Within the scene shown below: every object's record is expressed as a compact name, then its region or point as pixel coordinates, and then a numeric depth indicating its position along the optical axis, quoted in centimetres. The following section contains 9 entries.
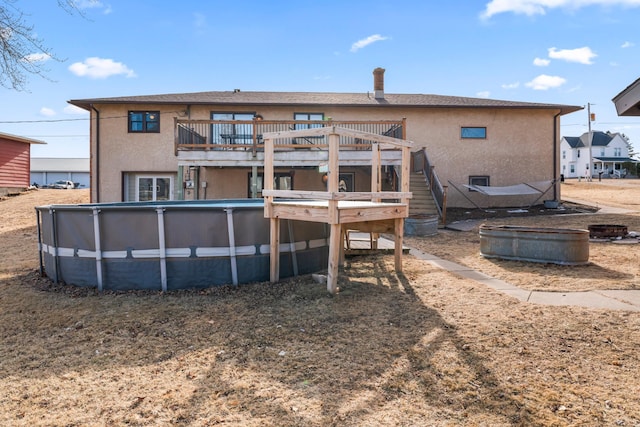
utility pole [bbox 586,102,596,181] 4038
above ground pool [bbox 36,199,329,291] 507
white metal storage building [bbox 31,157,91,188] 5597
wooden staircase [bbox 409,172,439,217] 1335
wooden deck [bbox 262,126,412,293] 462
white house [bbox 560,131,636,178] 5516
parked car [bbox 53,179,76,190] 4338
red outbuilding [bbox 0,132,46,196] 2114
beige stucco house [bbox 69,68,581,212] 1541
